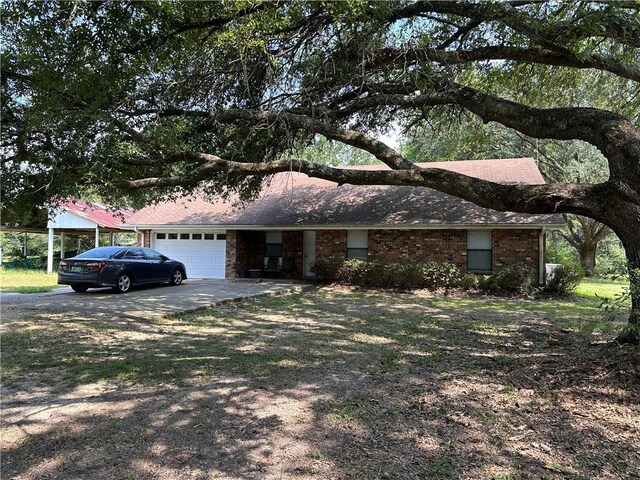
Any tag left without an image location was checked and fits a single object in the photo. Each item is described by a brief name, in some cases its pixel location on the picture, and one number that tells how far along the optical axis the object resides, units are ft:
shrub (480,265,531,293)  47.75
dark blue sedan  43.62
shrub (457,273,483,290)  49.62
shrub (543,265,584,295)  47.39
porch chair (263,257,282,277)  63.41
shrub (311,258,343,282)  55.83
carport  81.46
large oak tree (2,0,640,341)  21.81
